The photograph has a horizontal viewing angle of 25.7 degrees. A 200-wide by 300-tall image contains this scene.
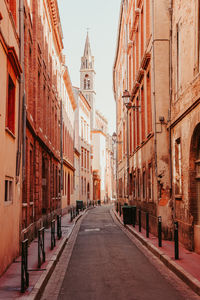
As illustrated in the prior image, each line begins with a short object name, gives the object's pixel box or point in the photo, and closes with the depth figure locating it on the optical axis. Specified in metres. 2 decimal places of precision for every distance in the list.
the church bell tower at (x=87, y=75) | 96.19
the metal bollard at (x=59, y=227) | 16.70
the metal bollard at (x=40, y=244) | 10.16
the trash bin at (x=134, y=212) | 23.34
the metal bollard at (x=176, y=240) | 10.77
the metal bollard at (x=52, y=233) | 13.17
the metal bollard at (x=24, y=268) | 7.70
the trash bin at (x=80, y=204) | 43.18
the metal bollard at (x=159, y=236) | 13.36
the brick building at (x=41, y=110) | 16.08
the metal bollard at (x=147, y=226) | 16.38
